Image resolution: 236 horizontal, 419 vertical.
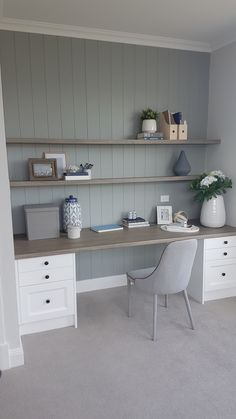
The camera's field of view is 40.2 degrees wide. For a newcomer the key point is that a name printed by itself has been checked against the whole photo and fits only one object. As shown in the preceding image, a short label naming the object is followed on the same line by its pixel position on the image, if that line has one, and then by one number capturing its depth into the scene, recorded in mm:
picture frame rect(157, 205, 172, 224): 3402
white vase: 3188
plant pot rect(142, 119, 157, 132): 3117
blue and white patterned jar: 2955
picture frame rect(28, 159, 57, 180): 2822
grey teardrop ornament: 3340
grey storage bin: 2764
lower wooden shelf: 2762
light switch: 3500
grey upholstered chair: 2312
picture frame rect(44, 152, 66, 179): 2991
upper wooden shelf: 2754
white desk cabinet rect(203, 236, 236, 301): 3008
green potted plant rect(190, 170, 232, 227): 3146
